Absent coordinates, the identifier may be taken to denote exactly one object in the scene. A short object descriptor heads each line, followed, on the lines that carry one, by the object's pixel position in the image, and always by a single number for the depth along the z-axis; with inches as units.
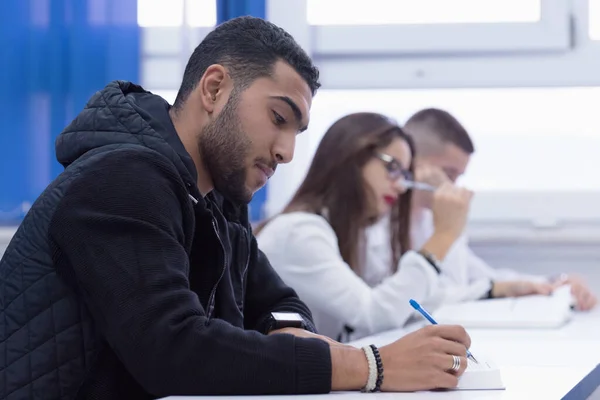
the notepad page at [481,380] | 71.4
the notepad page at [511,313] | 103.3
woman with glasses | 105.9
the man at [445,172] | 131.5
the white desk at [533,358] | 69.5
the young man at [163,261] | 68.6
